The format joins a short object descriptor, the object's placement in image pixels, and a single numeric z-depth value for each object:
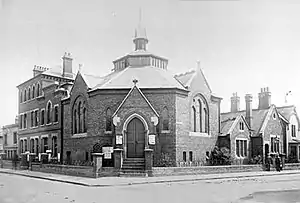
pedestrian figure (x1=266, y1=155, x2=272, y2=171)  21.14
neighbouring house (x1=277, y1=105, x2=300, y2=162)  25.55
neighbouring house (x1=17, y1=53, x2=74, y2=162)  23.11
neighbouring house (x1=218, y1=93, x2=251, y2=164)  21.84
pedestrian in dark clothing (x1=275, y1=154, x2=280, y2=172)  21.06
